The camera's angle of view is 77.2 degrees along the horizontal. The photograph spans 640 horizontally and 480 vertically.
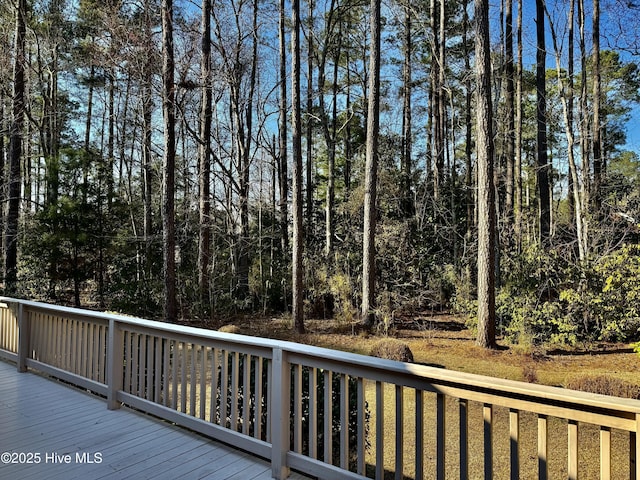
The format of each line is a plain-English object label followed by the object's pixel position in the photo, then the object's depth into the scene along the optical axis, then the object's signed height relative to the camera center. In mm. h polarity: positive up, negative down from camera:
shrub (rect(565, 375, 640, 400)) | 4817 -1711
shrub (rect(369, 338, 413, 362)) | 6781 -1809
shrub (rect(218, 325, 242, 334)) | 8936 -1888
